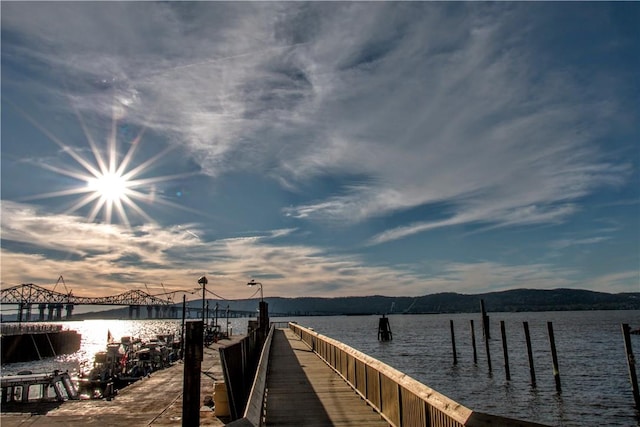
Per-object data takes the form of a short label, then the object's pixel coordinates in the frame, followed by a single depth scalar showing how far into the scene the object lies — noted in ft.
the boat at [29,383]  80.65
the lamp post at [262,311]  125.04
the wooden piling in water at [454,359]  185.16
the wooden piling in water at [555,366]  121.39
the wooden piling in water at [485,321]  175.99
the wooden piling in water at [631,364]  98.78
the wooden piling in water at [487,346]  164.14
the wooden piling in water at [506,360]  143.26
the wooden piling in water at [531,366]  132.01
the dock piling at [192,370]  37.96
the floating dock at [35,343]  273.13
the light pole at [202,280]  125.39
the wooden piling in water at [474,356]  188.15
